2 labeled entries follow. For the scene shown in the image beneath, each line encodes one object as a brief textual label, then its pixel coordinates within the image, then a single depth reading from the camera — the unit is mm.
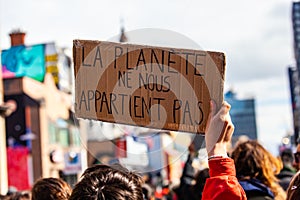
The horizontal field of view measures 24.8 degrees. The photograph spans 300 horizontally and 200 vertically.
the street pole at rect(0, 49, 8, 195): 20644
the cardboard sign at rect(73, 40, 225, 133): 2773
